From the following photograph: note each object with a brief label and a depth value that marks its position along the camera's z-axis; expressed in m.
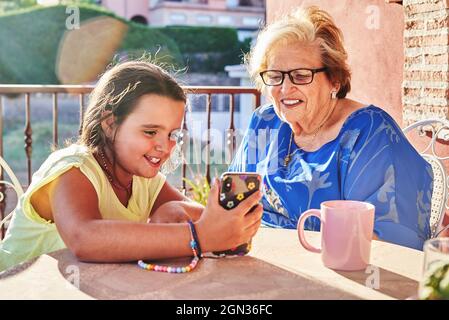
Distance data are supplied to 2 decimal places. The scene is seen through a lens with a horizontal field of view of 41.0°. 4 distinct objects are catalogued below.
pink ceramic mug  1.16
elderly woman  1.80
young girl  1.21
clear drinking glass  0.80
